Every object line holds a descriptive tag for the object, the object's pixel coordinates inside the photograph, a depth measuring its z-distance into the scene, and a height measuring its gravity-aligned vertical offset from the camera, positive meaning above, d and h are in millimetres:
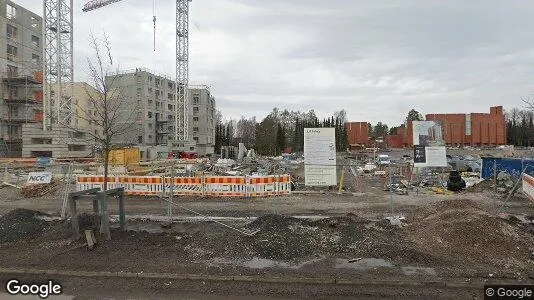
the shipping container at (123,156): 28578 -736
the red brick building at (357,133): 103125 +3378
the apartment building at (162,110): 90812 +9336
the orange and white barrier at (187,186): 17625 -1738
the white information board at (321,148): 18141 -87
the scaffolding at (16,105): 59812 +6491
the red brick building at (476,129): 91500 +3797
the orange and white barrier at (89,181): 18672 -1599
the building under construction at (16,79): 59750 +10230
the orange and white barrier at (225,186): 17281 -1711
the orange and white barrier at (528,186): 13261 -1398
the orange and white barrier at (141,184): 17797 -1693
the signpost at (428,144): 19719 +89
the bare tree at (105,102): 10812 +1319
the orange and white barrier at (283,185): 17688 -1724
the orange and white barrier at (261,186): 17266 -1721
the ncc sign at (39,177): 20453 -1538
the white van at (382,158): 40800 -1311
